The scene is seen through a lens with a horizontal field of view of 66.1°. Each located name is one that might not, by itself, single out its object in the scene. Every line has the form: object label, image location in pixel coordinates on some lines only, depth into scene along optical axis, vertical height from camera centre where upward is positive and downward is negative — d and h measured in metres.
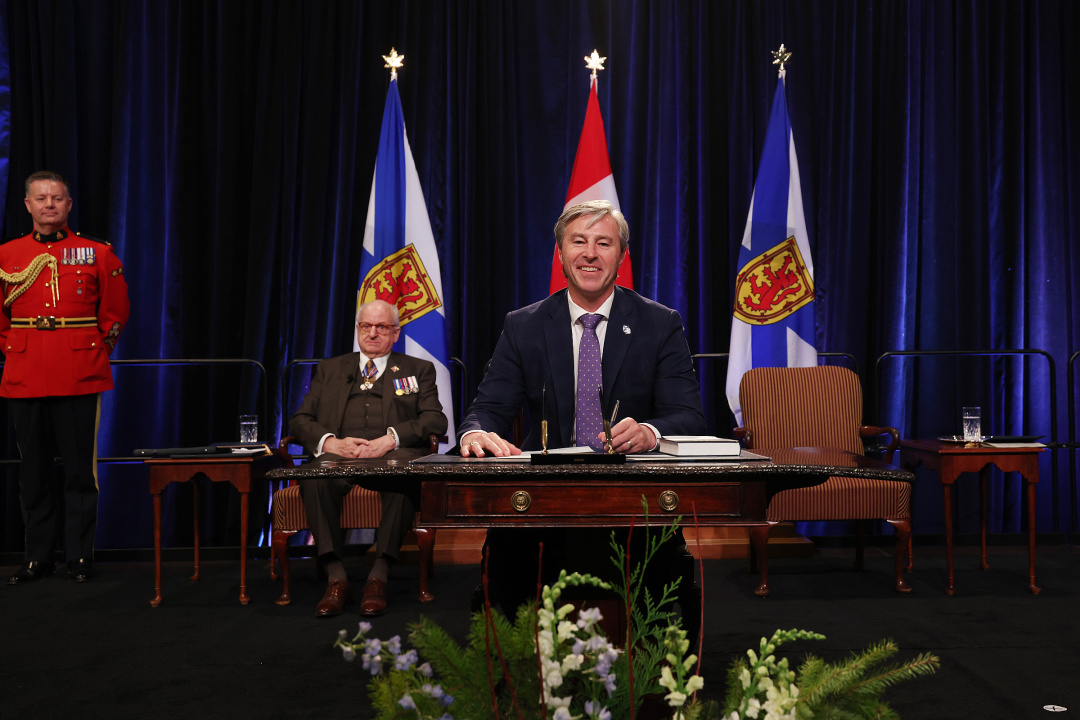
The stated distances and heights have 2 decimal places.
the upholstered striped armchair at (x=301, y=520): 3.50 -0.60
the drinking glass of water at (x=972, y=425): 3.69 -0.18
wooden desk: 1.60 -0.22
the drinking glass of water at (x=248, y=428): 3.88 -0.23
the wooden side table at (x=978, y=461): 3.59 -0.34
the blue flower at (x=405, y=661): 0.75 -0.26
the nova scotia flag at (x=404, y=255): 4.47 +0.68
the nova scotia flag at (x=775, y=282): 4.43 +0.54
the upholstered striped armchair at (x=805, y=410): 4.00 -0.13
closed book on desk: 1.74 -0.14
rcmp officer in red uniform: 3.95 +0.09
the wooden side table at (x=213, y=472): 3.61 -0.41
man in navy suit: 2.28 +0.07
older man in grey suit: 3.48 -0.18
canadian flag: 4.59 +1.19
